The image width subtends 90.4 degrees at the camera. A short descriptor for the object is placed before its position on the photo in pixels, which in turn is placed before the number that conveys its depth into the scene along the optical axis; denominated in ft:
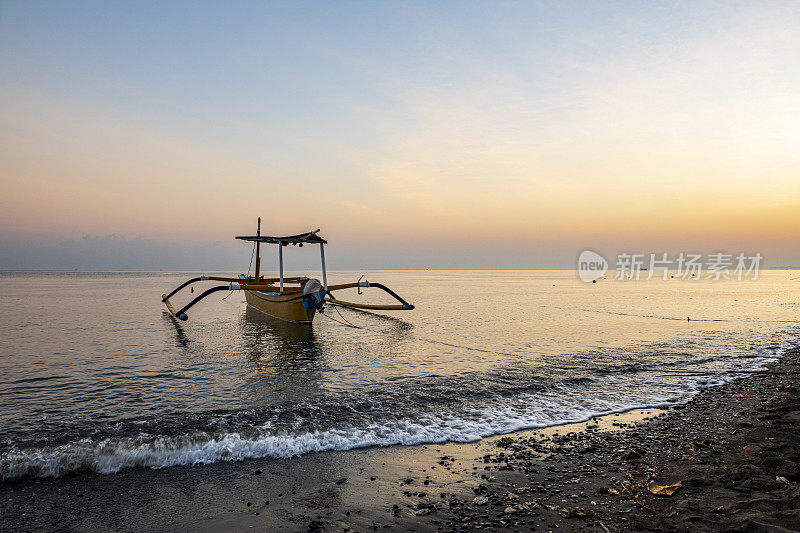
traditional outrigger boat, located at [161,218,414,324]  76.02
